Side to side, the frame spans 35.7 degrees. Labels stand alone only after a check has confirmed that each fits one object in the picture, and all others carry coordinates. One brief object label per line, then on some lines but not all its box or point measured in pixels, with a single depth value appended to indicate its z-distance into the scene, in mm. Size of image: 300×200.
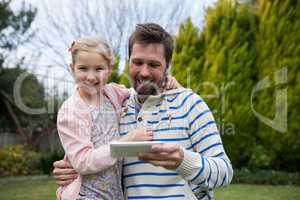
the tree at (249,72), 10062
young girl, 1848
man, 1721
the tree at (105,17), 16078
